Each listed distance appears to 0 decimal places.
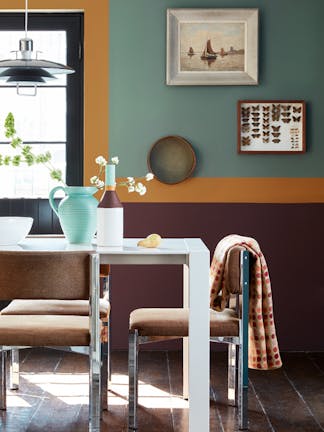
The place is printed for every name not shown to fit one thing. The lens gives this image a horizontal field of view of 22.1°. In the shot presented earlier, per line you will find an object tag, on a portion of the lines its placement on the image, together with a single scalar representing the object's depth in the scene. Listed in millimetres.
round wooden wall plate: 5016
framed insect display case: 5008
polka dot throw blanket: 3510
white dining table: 3111
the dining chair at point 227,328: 3393
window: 5105
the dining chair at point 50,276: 2898
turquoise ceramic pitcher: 3568
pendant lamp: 3453
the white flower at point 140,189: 3694
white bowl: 3541
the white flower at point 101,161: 3572
